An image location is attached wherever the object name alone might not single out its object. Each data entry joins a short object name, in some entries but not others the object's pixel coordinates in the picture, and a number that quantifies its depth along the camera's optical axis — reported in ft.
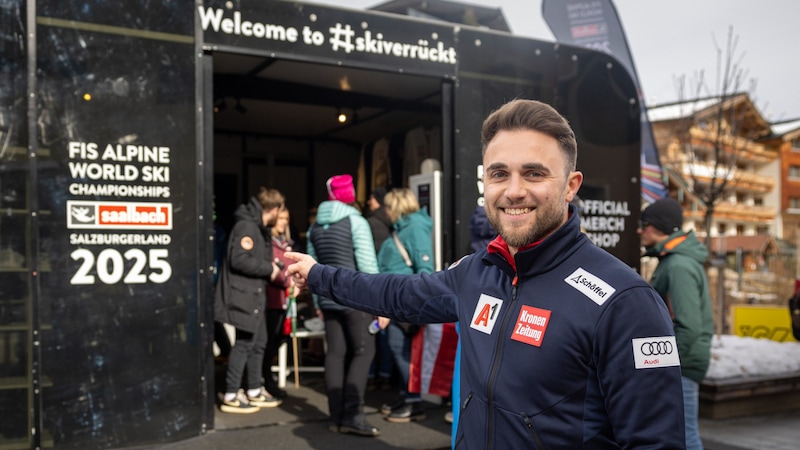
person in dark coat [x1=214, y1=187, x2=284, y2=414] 18.93
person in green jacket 13.07
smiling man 5.37
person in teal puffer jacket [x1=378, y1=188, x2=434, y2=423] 19.22
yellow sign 28.68
